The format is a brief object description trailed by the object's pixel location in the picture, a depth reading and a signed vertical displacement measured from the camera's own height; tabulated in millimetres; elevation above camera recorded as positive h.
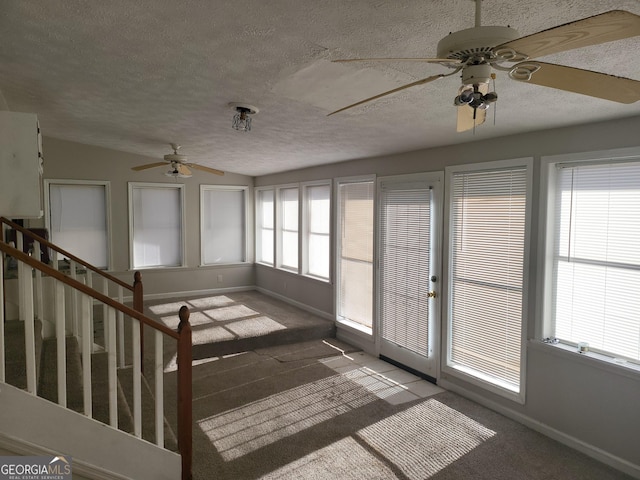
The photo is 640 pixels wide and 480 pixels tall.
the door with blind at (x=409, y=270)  4180 -558
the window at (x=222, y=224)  7570 -98
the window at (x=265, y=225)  7602 -113
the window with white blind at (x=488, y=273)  3403 -473
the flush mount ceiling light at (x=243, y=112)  3314 +910
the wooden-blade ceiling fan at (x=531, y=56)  1062 +516
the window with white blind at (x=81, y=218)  6305 +2
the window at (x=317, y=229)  6008 -141
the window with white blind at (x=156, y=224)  6906 -96
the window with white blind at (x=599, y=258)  2766 -267
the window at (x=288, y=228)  6848 -149
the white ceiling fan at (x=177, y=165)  4992 +685
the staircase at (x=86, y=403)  1937 -1050
